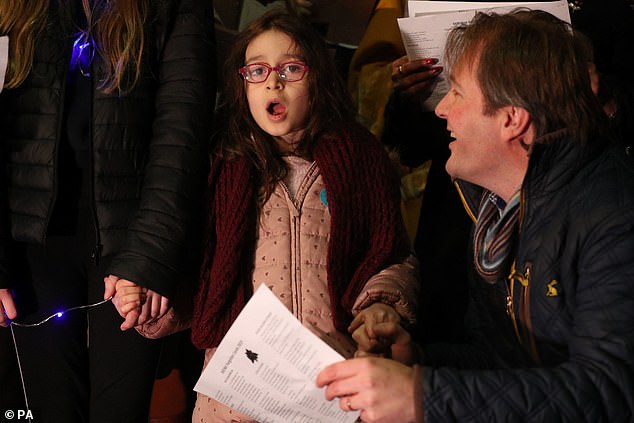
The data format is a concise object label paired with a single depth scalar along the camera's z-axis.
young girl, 2.01
